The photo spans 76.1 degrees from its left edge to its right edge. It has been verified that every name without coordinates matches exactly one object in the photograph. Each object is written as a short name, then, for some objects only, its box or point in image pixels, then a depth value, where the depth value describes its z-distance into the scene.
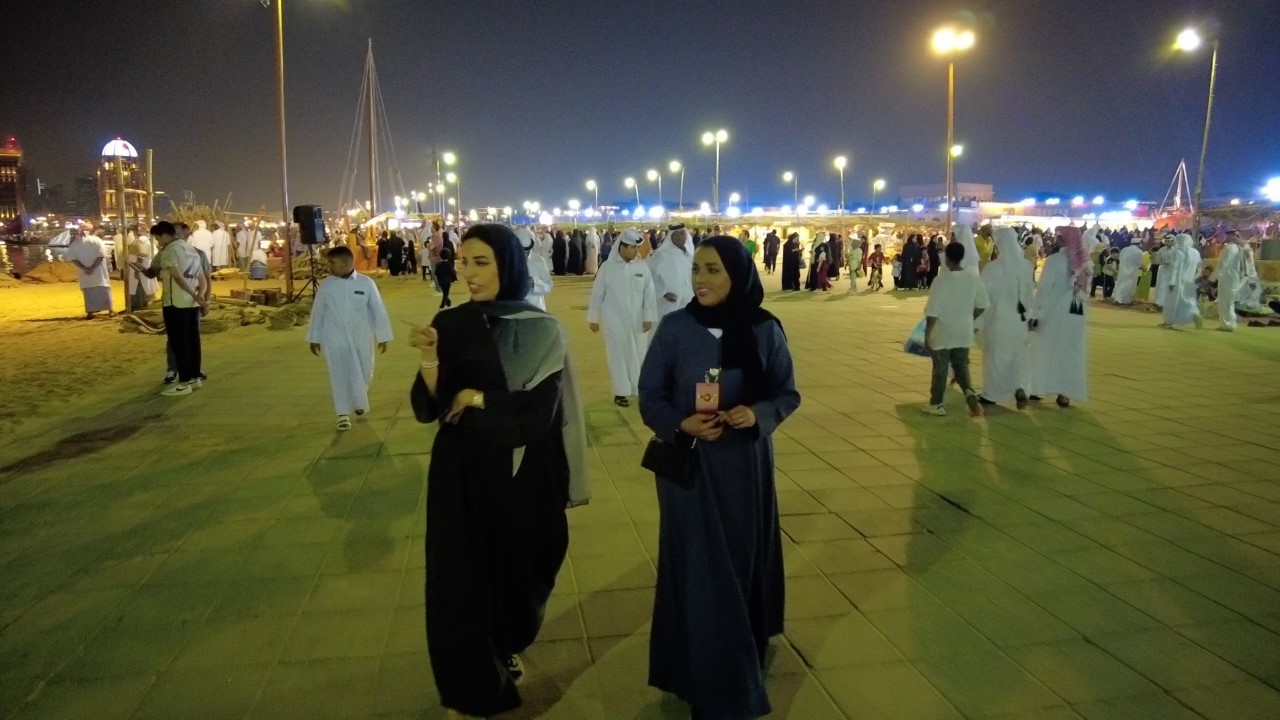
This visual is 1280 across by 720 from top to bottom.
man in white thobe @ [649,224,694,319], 9.38
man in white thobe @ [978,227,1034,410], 7.98
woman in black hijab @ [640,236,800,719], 2.79
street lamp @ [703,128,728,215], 34.56
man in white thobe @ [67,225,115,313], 14.75
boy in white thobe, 7.00
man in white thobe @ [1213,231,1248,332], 14.12
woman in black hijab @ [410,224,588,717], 2.77
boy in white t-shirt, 7.36
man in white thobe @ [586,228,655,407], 8.23
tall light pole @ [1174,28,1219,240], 17.92
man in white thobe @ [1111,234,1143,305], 18.16
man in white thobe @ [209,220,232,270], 26.03
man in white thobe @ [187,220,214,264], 23.02
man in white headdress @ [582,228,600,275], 29.89
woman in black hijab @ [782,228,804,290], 21.98
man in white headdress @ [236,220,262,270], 29.56
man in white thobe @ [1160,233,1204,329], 14.22
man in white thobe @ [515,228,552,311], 10.05
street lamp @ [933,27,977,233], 16.72
